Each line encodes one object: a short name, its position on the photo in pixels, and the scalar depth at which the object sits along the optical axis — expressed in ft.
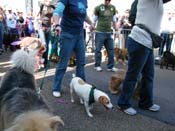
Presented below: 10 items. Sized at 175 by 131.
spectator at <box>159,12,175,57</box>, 20.76
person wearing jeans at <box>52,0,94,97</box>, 9.71
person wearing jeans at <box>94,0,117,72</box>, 15.72
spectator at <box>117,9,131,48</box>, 22.46
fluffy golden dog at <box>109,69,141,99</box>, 11.30
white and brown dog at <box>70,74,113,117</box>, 8.82
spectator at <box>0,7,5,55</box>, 21.83
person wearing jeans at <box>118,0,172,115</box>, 8.39
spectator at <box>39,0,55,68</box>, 16.44
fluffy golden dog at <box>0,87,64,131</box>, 4.38
